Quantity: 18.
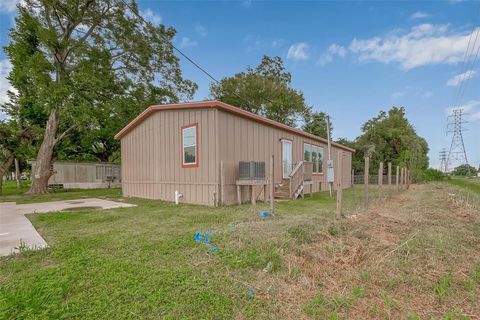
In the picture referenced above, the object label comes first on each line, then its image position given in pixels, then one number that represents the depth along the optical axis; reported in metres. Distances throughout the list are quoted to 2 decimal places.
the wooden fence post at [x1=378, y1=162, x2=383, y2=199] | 7.36
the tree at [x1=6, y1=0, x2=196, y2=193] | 10.97
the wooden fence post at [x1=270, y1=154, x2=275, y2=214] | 5.38
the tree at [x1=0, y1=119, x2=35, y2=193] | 13.37
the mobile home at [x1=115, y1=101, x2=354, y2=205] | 7.29
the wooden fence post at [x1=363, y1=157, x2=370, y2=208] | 6.27
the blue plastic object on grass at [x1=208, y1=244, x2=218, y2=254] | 3.09
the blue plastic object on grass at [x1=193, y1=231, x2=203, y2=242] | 3.55
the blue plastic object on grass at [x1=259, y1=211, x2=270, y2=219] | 5.17
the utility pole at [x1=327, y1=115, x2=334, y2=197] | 6.49
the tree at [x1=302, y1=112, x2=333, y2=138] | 26.18
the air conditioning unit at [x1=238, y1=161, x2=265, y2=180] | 7.51
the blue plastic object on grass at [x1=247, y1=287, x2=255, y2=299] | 2.21
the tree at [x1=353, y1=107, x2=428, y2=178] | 24.19
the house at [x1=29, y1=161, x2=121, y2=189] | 16.20
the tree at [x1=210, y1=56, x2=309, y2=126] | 23.12
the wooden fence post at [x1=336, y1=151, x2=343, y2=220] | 4.13
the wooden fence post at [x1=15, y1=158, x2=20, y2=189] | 18.80
